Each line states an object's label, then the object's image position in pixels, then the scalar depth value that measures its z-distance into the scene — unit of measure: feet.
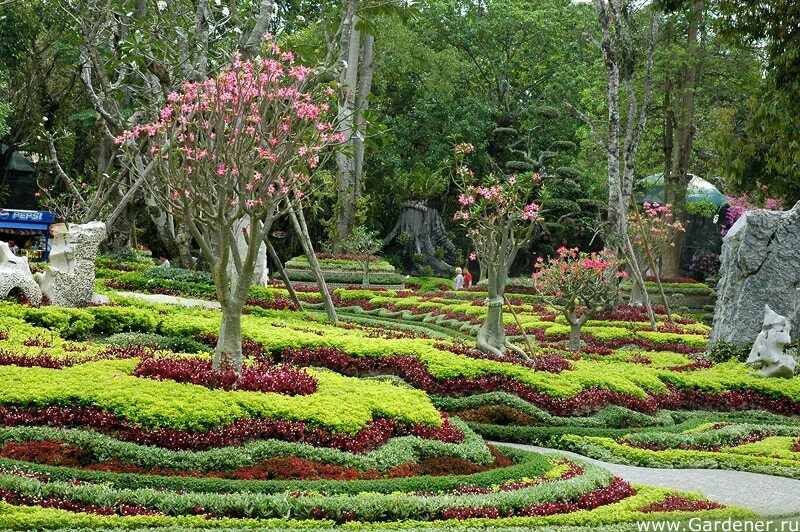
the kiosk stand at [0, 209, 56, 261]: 109.29
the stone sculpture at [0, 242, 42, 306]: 46.39
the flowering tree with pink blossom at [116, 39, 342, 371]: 33.27
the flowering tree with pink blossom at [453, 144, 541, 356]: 47.21
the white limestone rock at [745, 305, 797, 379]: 48.49
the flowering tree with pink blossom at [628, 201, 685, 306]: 97.91
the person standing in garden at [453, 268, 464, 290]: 112.08
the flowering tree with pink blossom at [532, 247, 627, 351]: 58.85
